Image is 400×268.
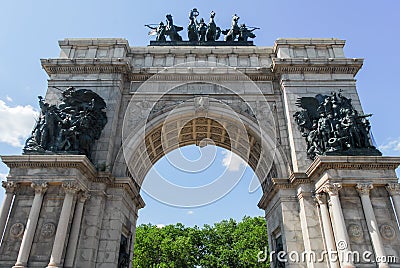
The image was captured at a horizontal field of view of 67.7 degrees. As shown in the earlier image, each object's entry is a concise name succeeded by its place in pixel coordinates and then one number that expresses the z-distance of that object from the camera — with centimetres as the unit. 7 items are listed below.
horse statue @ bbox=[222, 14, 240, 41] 2152
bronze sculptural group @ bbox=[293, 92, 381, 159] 1361
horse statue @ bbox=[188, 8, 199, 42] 2150
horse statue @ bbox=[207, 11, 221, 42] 2148
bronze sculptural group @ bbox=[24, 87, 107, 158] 1384
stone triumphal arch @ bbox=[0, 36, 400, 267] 1255
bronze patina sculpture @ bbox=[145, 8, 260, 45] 2130
